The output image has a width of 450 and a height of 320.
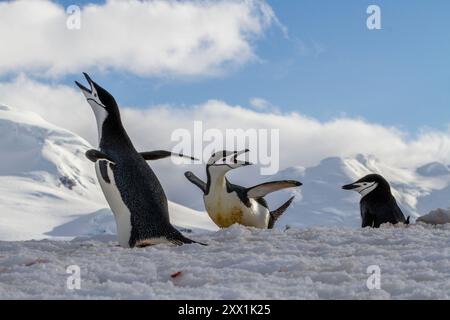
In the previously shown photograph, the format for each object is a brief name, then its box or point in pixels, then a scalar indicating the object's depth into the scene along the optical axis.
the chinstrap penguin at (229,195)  9.26
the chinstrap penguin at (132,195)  7.27
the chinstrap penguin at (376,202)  9.94
